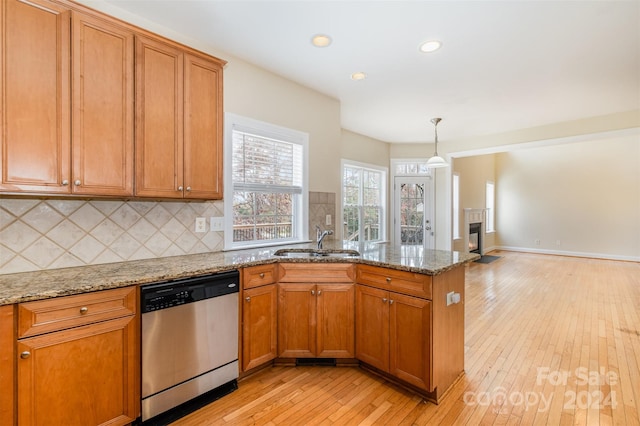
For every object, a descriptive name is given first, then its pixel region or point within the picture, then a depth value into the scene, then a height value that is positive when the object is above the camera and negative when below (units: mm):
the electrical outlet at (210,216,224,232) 2576 -109
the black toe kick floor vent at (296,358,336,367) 2456 -1288
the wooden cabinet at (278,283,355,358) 2354 -893
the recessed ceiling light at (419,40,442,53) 2410 +1415
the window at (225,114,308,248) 2758 +290
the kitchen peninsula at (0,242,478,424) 1347 -578
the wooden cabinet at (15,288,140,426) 1358 -813
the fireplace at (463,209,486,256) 7228 -489
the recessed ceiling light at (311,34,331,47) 2350 +1424
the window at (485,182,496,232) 8641 +167
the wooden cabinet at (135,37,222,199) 1997 +662
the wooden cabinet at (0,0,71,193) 1527 +625
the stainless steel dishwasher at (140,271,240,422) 1699 -827
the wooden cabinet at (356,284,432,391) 1939 -894
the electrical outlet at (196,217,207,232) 2488 -113
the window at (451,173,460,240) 6859 +178
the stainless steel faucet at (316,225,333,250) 2807 -246
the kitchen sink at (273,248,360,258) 2662 -392
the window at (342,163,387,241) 5172 +190
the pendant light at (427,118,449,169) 4148 +711
